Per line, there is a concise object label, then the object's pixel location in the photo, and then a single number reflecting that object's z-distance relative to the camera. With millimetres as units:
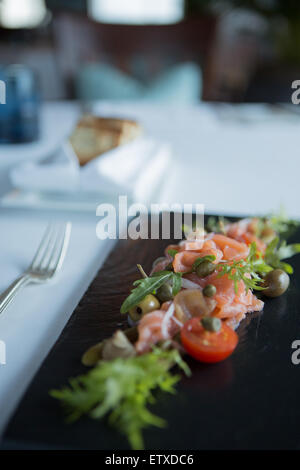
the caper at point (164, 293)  356
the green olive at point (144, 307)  345
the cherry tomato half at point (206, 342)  314
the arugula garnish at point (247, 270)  361
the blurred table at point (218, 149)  599
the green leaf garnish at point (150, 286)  350
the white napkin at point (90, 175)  533
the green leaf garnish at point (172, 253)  389
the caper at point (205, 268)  366
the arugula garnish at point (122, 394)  257
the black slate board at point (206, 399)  262
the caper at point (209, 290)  348
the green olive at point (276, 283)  383
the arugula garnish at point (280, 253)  410
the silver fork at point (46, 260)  385
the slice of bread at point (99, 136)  644
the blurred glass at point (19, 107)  640
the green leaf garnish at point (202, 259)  366
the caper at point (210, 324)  323
